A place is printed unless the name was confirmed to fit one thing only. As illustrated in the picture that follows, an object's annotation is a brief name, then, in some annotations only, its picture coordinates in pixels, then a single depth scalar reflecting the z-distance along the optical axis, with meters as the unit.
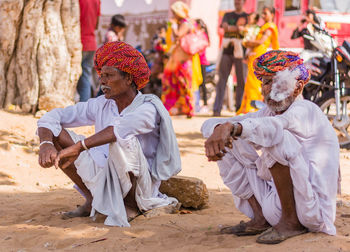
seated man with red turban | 3.90
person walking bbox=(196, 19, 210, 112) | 11.90
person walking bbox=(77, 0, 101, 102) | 8.77
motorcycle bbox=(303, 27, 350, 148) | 7.70
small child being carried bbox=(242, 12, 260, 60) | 9.58
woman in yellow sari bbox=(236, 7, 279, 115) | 9.56
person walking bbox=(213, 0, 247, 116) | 10.55
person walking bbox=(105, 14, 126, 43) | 9.66
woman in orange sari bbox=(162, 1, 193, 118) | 9.94
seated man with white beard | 3.08
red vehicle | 13.50
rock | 4.57
